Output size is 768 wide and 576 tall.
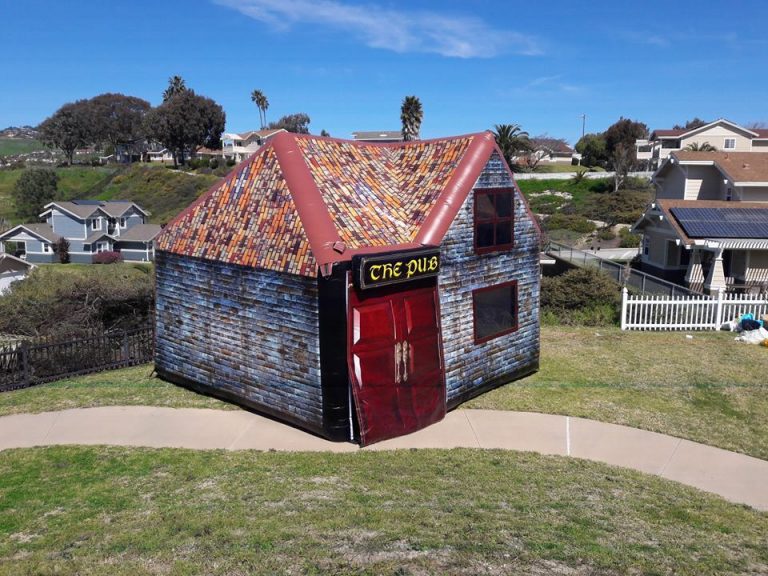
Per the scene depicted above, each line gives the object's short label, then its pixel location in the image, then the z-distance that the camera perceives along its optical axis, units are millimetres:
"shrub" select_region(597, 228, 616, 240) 48406
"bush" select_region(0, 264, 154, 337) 18641
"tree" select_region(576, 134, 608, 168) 87250
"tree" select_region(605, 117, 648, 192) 65938
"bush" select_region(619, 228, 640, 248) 42562
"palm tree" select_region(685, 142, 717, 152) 61969
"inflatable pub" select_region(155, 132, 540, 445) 10148
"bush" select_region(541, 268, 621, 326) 20125
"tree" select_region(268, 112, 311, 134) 126812
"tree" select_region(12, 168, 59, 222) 72938
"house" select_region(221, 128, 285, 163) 102500
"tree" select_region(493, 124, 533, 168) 68938
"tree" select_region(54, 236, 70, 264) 56594
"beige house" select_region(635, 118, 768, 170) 64875
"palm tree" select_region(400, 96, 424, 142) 58250
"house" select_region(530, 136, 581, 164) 94500
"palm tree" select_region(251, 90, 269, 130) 127375
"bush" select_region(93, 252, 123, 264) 57094
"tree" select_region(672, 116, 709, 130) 101812
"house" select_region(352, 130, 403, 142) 87375
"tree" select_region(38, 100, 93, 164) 106375
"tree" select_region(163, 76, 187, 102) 121688
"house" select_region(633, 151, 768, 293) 25562
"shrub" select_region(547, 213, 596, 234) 51469
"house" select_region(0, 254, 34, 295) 38781
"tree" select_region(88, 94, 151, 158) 110125
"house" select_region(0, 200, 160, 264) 56656
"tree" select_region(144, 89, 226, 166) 95062
